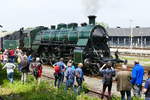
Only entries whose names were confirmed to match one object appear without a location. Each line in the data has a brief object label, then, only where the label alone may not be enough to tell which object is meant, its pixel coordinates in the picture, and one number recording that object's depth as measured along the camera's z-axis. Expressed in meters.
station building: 58.75
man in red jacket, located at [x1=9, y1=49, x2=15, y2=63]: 19.66
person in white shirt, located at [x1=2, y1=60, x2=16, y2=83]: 13.14
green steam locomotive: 17.62
